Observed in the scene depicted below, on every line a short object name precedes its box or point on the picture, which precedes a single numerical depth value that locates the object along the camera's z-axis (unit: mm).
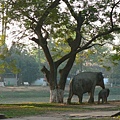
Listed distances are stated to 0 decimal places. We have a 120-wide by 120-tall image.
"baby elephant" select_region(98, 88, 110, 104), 21555
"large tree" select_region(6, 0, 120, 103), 19022
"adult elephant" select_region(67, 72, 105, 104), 20969
